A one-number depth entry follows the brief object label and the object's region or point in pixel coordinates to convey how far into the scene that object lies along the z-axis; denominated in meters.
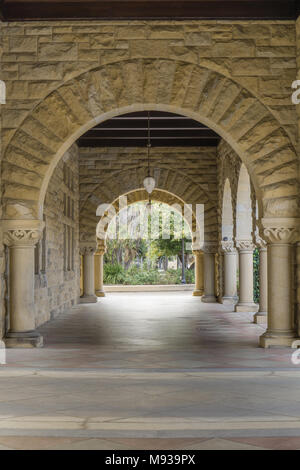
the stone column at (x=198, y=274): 21.95
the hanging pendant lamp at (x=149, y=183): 17.16
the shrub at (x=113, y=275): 30.92
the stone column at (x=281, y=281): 9.06
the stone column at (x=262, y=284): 12.79
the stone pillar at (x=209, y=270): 19.75
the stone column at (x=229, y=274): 17.88
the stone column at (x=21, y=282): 9.26
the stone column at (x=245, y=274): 15.34
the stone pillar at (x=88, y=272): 19.69
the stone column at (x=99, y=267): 22.64
